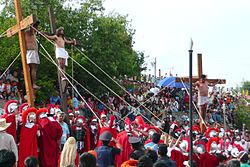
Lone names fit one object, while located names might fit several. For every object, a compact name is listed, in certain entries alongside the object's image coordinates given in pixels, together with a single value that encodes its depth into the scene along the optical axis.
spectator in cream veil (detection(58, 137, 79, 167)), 7.89
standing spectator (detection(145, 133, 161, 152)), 9.74
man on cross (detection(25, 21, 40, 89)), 11.50
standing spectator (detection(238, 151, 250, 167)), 9.32
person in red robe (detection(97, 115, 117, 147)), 11.19
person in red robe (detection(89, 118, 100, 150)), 13.11
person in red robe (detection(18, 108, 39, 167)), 10.16
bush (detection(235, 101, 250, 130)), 32.78
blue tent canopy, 28.93
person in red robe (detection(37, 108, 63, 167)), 10.53
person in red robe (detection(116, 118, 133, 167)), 10.55
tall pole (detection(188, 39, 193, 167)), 6.70
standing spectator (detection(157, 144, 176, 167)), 7.93
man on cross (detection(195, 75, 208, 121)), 16.66
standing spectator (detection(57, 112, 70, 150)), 11.45
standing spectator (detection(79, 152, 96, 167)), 6.11
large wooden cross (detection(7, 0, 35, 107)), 11.21
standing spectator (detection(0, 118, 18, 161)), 8.92
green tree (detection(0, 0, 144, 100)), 23.64
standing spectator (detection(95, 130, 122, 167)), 8.54
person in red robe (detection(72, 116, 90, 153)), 12.60
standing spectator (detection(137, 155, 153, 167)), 6.14
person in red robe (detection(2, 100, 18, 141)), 9.95
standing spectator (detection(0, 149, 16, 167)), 5.01
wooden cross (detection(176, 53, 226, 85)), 16.90
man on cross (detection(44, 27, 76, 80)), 12.68
